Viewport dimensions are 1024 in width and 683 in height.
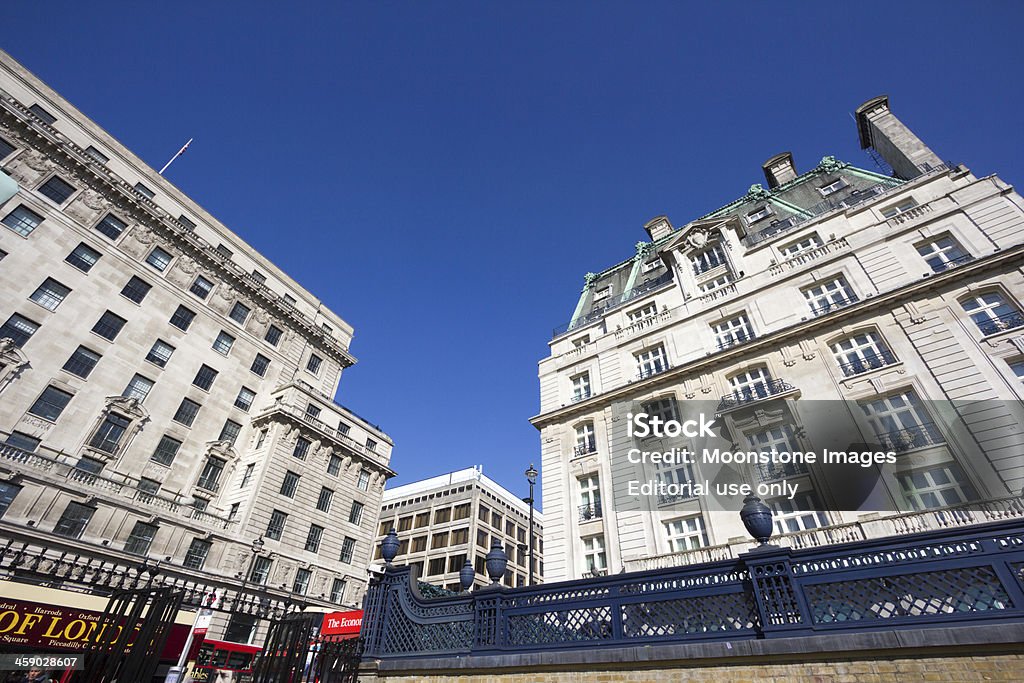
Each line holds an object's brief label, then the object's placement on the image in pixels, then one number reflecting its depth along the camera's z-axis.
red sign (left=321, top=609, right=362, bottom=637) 26.14
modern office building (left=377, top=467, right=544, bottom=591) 62.16
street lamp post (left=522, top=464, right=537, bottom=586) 26.84
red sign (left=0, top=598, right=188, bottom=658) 11.91
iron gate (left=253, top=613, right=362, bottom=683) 9.50
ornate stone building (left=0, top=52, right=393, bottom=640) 25.50
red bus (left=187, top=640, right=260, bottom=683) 25.84
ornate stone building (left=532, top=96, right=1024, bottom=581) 16.27
